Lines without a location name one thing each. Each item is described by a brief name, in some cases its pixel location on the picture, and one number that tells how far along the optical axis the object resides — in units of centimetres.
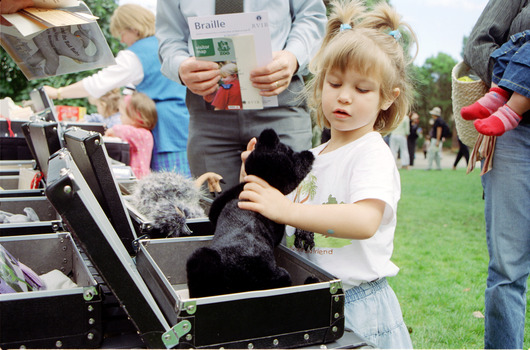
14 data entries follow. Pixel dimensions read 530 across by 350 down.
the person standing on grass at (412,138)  1858
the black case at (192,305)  89
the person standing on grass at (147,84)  381
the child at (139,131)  404
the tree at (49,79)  784
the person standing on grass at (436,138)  1560
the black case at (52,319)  97
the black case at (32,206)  198
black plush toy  106
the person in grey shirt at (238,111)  208
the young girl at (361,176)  135
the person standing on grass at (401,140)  1468
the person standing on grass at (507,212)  205
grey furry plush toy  154
